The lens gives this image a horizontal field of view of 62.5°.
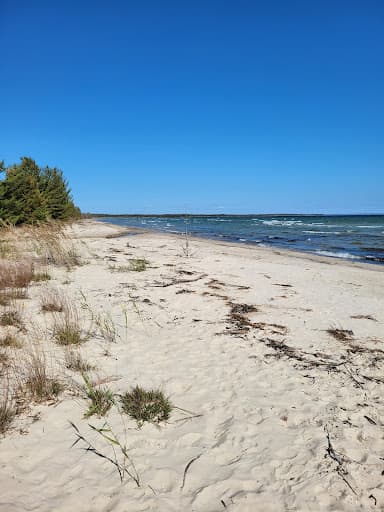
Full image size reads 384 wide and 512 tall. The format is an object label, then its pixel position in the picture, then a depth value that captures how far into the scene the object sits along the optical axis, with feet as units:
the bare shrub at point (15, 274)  21.06
